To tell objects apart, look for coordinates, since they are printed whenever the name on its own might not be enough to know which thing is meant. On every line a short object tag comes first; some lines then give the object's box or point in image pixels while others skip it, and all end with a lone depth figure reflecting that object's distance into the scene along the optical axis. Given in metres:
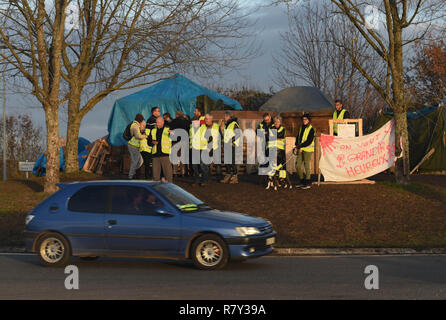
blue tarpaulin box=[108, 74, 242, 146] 26.08
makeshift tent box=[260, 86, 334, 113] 29.37
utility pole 21.13
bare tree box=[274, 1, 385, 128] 35.53
